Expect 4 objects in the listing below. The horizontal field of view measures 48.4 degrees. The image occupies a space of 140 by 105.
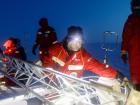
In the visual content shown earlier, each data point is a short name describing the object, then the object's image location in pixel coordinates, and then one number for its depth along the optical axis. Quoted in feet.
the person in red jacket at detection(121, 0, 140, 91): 8.47
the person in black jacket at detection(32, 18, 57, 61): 14.65
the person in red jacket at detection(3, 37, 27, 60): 14.37
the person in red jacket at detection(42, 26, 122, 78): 10.18
